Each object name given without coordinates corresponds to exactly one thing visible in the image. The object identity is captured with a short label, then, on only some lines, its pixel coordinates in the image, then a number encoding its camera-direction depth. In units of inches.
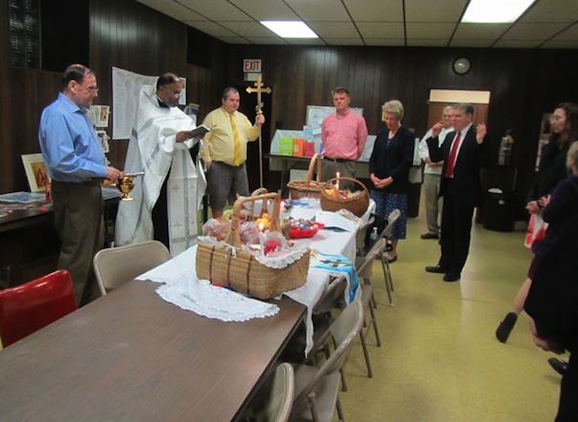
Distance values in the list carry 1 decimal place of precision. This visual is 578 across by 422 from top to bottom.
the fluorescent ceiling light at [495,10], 173.9
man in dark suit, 157.5
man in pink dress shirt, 188.2
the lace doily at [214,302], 65.9
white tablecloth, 66.6
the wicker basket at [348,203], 128.1
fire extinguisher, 265.6
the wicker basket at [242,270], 69.2
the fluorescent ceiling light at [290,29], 227.8
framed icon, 145.2
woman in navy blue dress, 170.6
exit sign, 293.1
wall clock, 268.2
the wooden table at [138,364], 44.6
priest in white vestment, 140.2
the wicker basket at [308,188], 140.8
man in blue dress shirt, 110.0
